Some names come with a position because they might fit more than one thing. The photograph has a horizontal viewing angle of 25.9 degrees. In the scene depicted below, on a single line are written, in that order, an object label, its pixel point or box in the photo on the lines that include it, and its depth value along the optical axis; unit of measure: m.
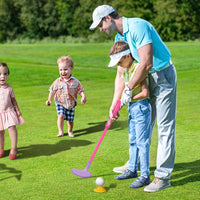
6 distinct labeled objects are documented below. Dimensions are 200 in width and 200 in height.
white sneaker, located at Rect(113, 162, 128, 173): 5.28
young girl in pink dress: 6.09
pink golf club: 5.00
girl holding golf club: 4.59
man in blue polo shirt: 4.38
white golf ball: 4.51
